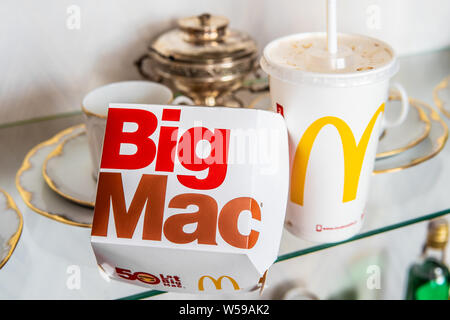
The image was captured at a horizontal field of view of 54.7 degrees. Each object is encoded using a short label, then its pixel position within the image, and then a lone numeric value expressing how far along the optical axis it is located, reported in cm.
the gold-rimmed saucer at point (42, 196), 48
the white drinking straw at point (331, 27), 38
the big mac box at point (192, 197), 36
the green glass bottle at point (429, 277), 77
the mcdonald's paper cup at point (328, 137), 37
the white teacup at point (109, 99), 47
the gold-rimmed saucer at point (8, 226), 44
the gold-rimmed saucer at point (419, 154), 56
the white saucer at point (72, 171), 50
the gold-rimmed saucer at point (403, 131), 58
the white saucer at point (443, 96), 68
